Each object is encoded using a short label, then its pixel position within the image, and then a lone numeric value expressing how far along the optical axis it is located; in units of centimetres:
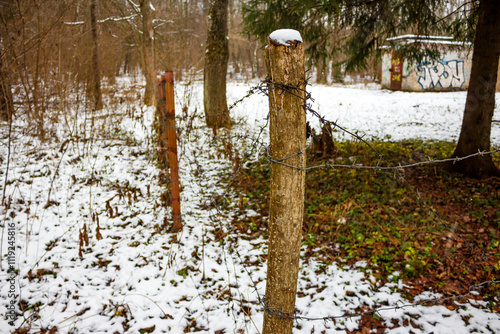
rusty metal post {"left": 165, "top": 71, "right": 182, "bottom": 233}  401
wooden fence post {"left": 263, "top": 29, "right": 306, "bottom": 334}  168
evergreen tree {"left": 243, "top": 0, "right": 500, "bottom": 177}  507
